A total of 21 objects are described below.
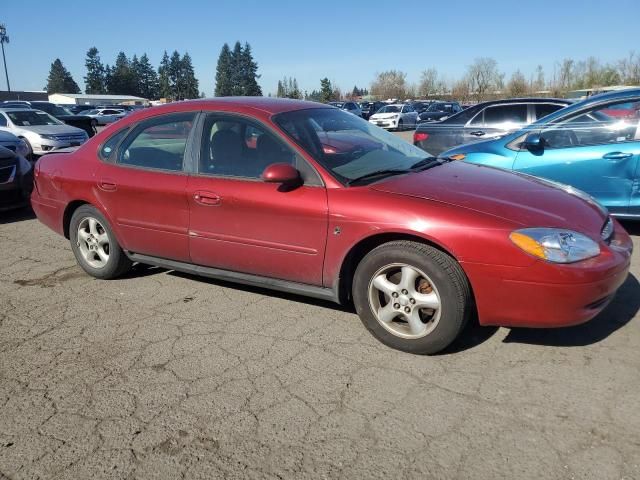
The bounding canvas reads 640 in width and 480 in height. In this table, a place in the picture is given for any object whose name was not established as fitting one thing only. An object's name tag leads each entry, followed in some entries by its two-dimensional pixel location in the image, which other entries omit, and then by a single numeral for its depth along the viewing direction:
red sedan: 2.88
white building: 94.69
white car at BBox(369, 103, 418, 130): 26.84
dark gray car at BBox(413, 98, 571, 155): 8.98
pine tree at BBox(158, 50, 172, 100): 128.62
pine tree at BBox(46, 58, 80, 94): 131.12
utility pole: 70.44
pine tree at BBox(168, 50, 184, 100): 129.62
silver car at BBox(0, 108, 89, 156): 12.96
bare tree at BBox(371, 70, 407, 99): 93.64
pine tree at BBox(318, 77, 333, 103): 96.49
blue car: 5.18
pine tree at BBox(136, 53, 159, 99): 131.38
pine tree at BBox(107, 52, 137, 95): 126.12
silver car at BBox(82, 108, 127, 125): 39.72
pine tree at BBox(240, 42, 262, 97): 122.44
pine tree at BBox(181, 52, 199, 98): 129.62
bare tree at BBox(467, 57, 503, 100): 72.75
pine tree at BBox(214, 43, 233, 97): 121.94
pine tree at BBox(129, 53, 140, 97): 128.12
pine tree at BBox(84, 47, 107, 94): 127.12
